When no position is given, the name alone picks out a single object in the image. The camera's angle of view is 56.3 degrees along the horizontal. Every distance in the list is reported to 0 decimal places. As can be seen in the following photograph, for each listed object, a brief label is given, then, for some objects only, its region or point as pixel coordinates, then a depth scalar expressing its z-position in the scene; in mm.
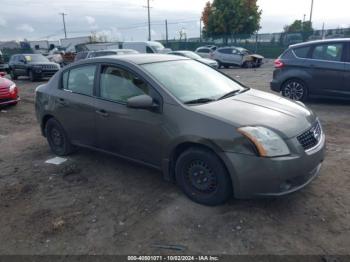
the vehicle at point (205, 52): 25845
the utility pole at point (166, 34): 46428
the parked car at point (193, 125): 3197
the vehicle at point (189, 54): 20703
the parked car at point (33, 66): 17094
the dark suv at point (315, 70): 7832
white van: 23094
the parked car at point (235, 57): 24312
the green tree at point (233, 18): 36719
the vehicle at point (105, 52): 16094
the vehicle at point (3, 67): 20739
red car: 9398
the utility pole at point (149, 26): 51125
